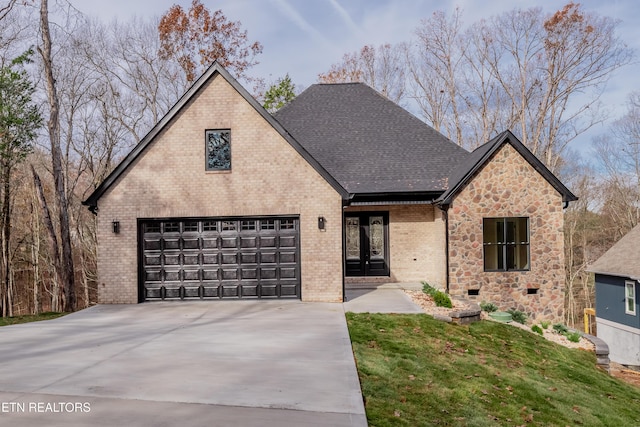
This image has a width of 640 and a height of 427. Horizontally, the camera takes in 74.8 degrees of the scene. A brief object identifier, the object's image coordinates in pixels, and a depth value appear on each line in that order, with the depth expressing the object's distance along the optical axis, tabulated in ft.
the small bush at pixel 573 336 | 36.78
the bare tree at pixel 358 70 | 98.78
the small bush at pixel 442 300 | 37.32
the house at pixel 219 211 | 40.16
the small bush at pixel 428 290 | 41.42
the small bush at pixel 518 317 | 40.22
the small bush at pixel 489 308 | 40.11
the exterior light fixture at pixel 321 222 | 39.88
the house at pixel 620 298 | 62.49
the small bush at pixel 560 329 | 39.39
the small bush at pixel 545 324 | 40.67
